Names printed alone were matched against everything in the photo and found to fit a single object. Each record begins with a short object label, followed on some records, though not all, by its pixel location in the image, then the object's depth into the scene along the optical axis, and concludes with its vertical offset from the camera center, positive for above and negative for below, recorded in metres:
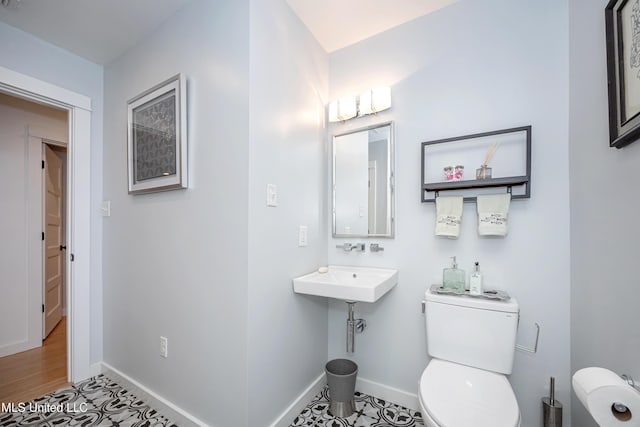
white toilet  1.05 -0.77
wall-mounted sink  1.43 -0.42
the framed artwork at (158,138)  1.58 +0.48
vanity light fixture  1.80 +0.75
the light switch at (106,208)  2.11 +0.04
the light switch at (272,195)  1.46 +0.10
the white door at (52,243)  2.72 -0.32
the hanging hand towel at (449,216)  1.55 -0.02
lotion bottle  1.44 -0.38
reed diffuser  1.49 +0.25
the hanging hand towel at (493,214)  1.42 -0.01
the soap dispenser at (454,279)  1.54 -0.38
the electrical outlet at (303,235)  1.74 -0.15
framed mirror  1.84 +0.22
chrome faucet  1.90 -0.24
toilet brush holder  1.31 -0.97
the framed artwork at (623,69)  0.86 +0.49
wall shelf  1.43 +0.30
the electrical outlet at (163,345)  1.68 -0.83
